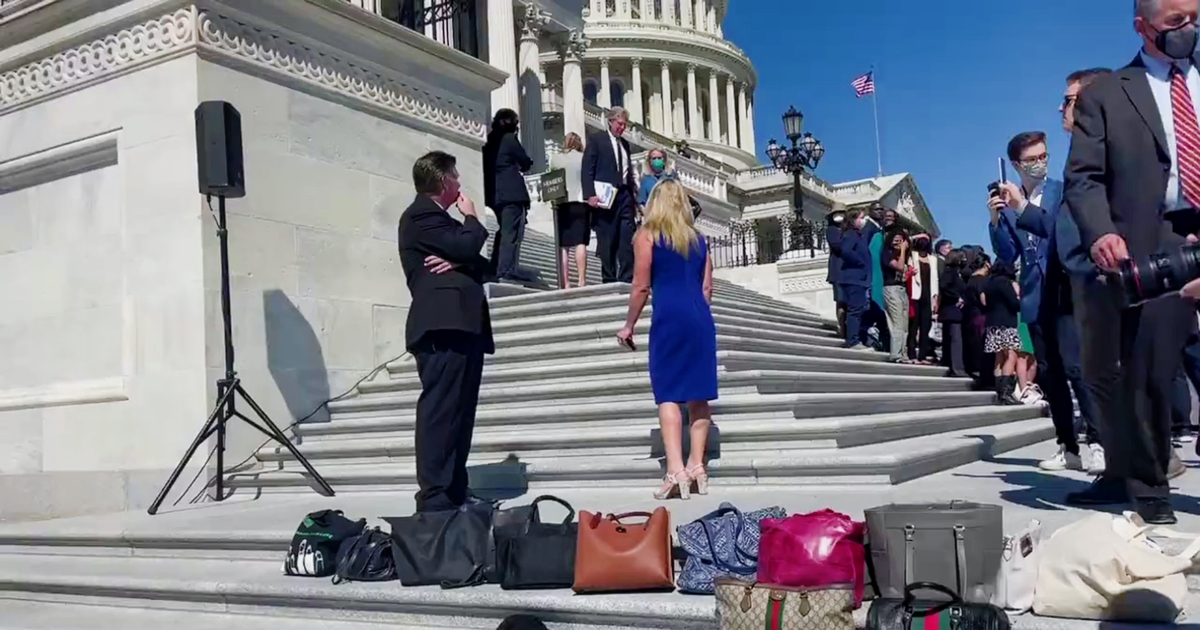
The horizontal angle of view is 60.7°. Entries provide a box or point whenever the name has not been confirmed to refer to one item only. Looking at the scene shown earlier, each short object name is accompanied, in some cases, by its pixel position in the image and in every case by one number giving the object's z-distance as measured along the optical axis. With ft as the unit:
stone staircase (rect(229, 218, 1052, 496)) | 22.48
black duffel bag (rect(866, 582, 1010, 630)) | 10.77
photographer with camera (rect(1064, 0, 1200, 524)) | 13.32
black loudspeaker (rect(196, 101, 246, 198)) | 24.36
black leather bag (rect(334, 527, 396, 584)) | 15.72
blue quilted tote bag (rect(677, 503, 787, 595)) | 13.38
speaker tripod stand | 23.68
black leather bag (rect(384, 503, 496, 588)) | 14.90
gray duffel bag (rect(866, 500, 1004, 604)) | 11.85
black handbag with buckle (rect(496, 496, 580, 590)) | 14.30
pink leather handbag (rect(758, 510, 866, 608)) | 12.25
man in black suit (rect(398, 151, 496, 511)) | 18.08
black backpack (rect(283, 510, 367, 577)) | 16.28
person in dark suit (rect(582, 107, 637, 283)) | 37.93
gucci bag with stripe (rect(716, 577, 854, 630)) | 11.53
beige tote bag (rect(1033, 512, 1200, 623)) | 10.81
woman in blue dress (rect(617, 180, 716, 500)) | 19.69
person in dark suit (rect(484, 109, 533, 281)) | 38.24
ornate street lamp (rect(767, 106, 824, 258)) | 67.77
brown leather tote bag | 13.65
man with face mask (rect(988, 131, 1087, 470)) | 19.85
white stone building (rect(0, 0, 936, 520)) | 26.91
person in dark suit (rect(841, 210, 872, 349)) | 43.32
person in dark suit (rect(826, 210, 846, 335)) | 44.32
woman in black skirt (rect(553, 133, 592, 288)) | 39.88
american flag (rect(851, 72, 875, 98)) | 178.19
